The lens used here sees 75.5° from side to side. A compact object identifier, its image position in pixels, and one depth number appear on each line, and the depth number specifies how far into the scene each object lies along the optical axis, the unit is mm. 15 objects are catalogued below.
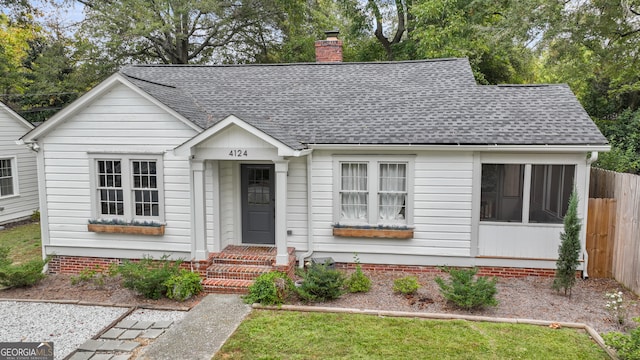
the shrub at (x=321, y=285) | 7922
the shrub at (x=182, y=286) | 8344
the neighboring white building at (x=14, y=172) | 15883
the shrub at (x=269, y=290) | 8016
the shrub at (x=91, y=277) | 9203
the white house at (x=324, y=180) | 9352
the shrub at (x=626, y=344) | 5289
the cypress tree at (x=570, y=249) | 7980
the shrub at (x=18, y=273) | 8797
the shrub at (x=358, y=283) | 8625
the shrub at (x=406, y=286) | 8477
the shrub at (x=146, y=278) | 8258
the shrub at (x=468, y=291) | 7402
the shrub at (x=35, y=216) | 17047
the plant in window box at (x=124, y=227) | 9711
